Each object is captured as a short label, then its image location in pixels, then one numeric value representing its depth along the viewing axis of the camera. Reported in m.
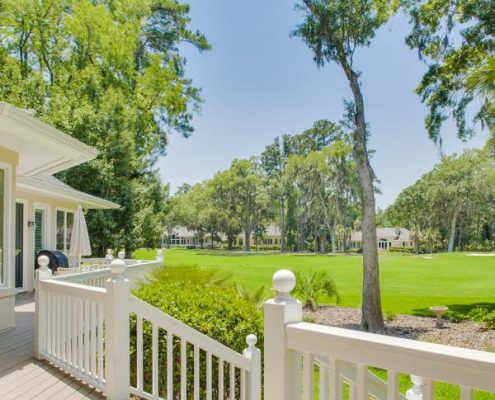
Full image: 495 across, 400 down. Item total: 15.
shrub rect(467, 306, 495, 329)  10.59
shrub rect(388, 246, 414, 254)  66.45
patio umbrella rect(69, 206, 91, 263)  11.71
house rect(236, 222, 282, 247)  80.76
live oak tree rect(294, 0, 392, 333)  11.02
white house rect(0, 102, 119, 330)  6.10
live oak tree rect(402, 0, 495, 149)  11.98
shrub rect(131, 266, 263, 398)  5.09
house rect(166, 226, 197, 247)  88.91
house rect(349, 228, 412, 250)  82.12
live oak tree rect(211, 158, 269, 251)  55.59
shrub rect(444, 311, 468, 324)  11.92
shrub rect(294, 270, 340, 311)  13.66
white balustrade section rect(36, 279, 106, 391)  4.39
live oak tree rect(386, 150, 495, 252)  52.22
